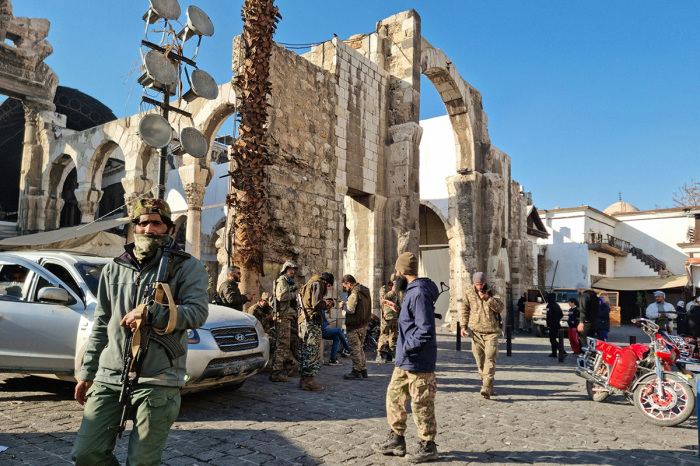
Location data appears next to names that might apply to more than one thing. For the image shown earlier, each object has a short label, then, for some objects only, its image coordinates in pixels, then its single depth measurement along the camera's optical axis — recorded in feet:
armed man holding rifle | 7.50
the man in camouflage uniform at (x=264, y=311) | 25.04
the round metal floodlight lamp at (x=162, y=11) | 23.79
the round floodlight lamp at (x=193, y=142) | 24.98
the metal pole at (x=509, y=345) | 37.23
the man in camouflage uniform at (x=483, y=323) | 21.56
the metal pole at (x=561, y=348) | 35.60
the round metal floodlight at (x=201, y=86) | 25.68
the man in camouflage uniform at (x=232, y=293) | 24.39
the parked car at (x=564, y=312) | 60.44
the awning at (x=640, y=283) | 102.27
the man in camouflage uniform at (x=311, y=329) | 21.57
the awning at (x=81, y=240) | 39.99
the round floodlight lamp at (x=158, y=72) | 23.06
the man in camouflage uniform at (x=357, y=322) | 24.99
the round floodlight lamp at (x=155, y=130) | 22.03
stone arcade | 33.53
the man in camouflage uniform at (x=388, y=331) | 29.91
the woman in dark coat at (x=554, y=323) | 38.42
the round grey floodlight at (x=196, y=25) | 25.09
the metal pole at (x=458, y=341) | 39.42
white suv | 16.84
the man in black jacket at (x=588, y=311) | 30.30
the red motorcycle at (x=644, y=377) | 17.92
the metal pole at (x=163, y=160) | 22.74
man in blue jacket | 13.05
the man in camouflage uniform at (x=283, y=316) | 23.35
